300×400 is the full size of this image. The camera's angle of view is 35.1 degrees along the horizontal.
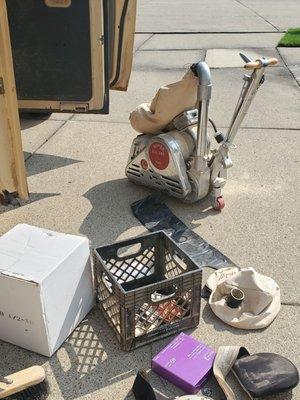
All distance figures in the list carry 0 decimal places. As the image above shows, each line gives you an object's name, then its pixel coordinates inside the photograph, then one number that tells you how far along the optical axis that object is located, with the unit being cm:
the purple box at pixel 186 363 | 223
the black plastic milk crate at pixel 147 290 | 238
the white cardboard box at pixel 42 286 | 225
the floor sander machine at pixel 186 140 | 337
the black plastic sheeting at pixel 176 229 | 317
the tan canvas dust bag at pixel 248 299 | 263
